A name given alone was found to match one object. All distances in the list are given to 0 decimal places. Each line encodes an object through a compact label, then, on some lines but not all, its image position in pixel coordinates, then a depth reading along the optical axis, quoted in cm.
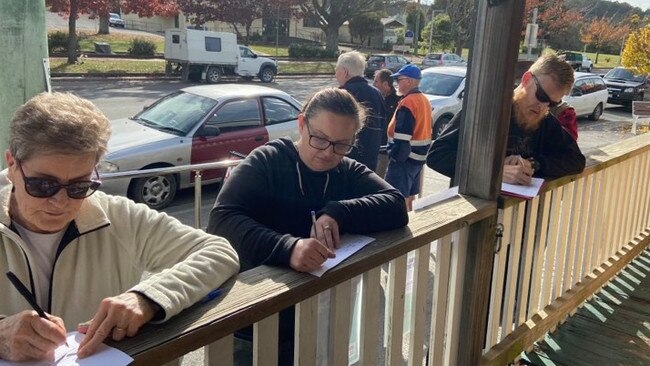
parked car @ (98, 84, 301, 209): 691
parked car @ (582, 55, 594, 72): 3984
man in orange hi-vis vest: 574
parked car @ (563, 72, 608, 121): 1818
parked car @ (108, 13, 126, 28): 5238
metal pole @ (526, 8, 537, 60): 1485
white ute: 2575
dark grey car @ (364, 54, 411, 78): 3089
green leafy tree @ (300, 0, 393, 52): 4344
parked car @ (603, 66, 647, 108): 2323
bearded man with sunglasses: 289
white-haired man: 529
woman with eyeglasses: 187
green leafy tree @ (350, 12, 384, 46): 5123
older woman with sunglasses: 147
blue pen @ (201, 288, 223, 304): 146
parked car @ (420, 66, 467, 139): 1271
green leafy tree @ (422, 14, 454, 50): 4978
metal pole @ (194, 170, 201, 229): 500
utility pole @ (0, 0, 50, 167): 268
